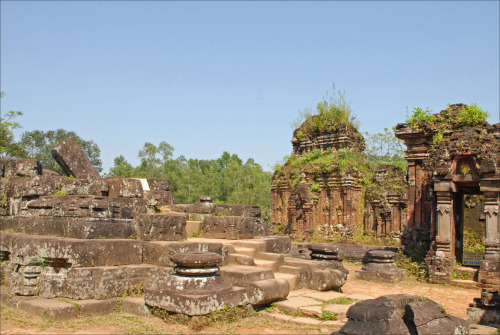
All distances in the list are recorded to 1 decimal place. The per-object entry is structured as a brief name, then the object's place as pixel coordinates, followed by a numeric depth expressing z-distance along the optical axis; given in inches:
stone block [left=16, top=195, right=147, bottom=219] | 293.9
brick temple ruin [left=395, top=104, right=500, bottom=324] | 438.9
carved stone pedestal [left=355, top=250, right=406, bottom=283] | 468.5
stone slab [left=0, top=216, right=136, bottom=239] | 274.1
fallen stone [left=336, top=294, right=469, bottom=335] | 183.9
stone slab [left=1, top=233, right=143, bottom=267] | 254.5
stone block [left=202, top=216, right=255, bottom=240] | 359.9
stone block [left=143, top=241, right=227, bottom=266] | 274.7
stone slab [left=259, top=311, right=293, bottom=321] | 251.0
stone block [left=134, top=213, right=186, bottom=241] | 289.4
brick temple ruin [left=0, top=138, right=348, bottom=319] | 238.5
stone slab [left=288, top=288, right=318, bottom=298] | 301.1
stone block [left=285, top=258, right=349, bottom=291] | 320.2
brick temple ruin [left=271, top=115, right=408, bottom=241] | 749.9
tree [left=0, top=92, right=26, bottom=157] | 823.1
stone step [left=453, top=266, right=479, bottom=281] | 458.9
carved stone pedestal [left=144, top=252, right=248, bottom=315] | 224.2
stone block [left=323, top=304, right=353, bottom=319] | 256.7
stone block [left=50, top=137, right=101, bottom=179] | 344.8
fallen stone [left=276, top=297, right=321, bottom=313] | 264.7
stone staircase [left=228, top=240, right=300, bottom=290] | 308.0
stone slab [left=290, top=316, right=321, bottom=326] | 245.1
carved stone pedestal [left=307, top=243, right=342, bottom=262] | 404.8
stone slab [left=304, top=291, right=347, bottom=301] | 298.8
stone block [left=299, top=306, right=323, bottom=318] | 255.4
